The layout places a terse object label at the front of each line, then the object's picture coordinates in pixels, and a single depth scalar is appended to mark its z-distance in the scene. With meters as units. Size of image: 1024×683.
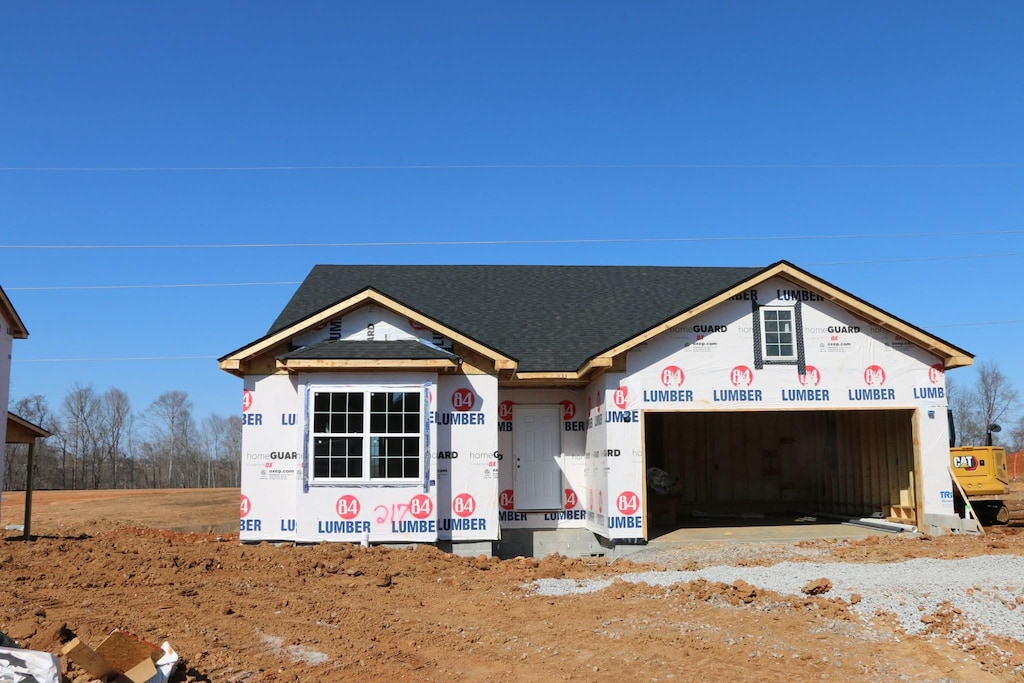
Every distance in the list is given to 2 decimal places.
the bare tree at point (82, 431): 63.44
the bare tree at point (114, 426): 65.88
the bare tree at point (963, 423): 69.62
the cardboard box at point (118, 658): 6.30
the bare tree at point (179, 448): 66.00
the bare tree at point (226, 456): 67.18
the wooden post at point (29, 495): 16.78
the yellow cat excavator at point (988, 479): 19.61
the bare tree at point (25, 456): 48.34
